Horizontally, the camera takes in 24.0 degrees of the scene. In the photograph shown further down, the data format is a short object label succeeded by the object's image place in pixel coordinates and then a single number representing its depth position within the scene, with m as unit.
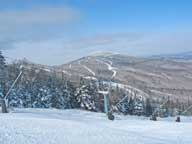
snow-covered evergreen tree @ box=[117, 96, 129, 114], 94.30
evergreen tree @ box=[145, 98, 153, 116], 106.57
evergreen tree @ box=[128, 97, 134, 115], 96.31
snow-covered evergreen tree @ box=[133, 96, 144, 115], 99.12
